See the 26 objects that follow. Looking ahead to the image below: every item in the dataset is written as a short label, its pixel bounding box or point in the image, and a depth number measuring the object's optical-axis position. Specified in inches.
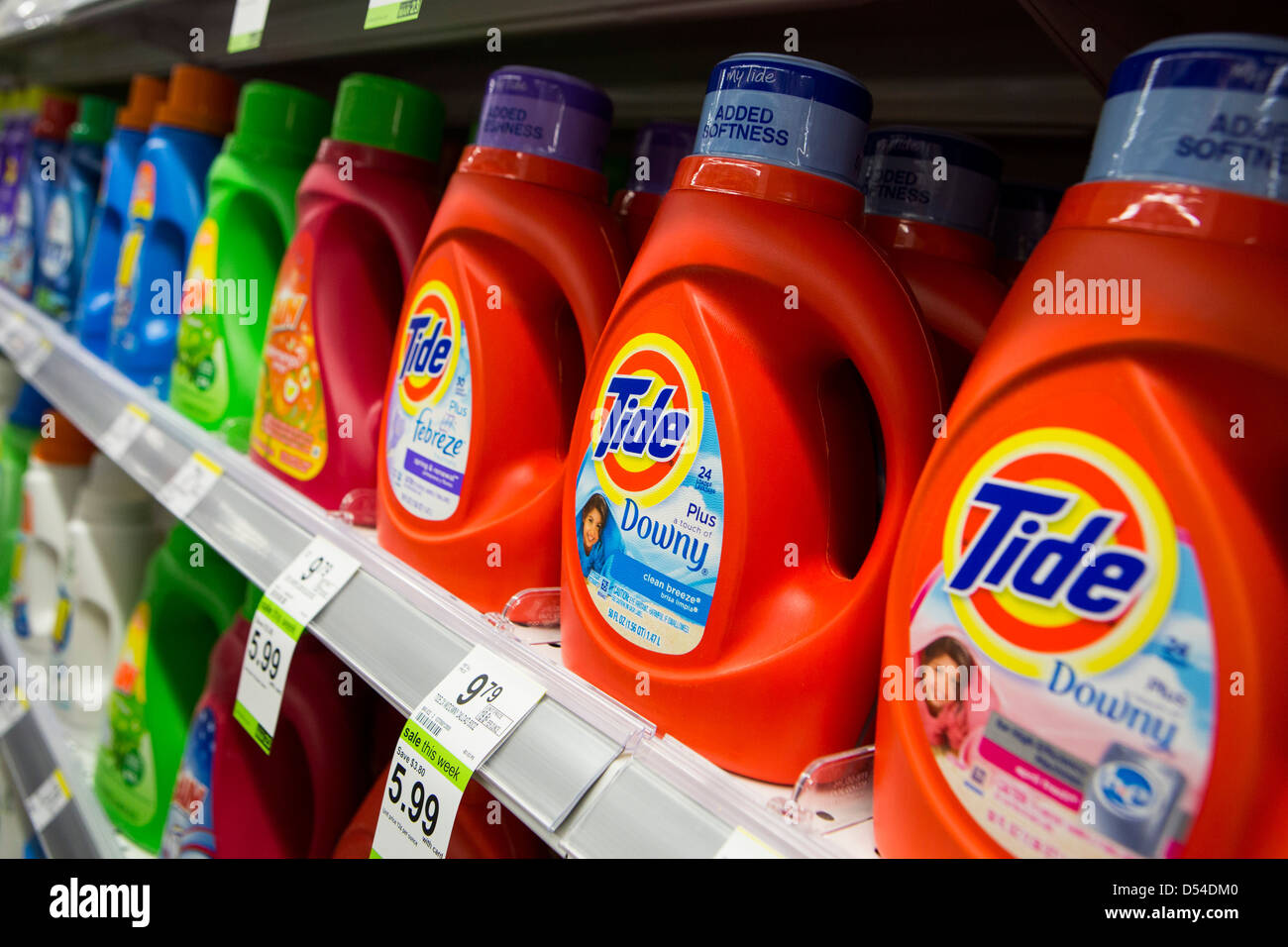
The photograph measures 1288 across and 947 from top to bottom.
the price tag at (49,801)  56.3
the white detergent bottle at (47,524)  68.9
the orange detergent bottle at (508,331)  31.4
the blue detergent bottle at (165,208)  53.4
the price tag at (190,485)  40.8
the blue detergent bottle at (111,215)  62.4
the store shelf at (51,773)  52.6
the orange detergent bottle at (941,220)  26.6
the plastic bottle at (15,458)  76.2
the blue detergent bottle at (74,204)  71.4
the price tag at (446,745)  25.3
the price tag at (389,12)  33.5
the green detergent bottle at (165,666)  50.2
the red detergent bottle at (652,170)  33.5
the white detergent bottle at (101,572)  60.0
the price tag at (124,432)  47.2
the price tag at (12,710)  67.1
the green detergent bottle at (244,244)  45.4
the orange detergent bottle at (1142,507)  16.4
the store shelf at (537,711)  21.4
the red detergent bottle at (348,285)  38.8
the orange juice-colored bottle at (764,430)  23.2
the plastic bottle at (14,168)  80.0
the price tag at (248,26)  42.4
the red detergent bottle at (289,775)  42.7
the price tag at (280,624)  32.6
